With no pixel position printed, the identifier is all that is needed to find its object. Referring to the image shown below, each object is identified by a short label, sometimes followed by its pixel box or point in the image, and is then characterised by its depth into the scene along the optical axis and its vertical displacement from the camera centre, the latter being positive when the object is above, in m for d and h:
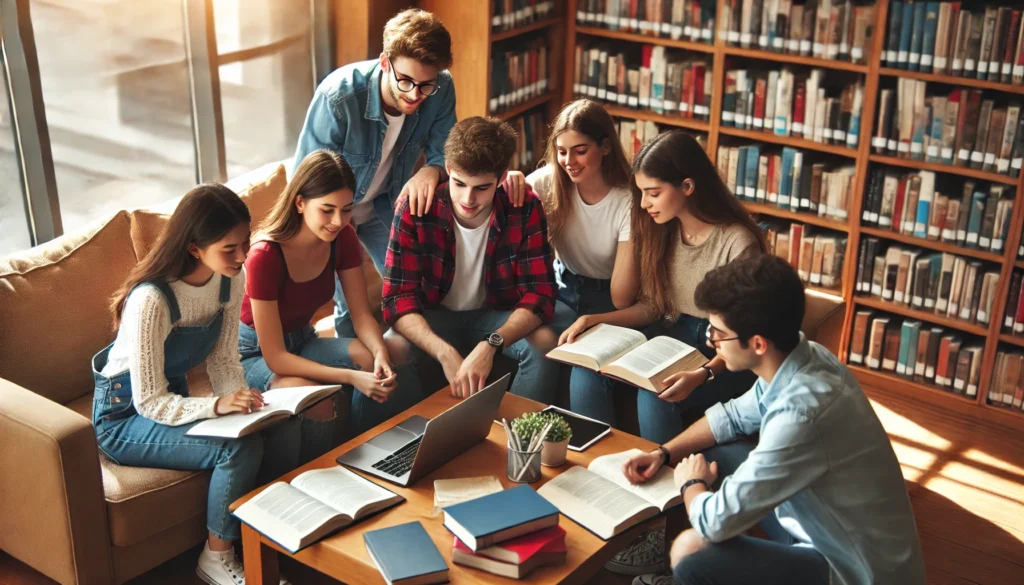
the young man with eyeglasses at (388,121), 3.06 -0.64
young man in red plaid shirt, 3.10 -1.07
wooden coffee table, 2.19 -1.28
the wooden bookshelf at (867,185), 3.85 -0.99
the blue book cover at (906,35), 3.84 -0.43
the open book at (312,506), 2.25 -1.25
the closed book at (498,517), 2.15 -1.20
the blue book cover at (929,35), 3.79 -0.42
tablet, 2.65 -1.26
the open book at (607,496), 2.31 -1.26
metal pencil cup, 2.45 -1.23
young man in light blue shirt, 2.09 -1.06
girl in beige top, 2.93 -0.96
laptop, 2.42 -1.23
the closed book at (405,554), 2.11 -1.25
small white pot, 2.51 -1.23
